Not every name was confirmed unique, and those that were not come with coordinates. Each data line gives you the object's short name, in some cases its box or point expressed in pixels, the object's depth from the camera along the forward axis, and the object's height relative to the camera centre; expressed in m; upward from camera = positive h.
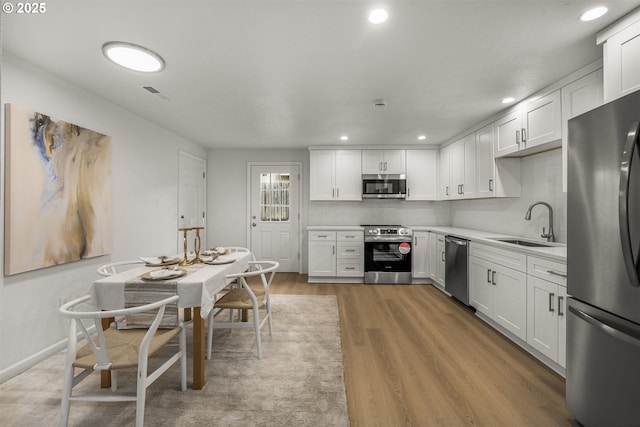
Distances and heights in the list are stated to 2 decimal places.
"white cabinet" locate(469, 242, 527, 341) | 2.52 -0.73
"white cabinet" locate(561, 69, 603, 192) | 2.14 +0.93
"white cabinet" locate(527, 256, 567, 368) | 2.07 -0.72
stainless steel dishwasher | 3.50 -0.70
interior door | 4.51 +0.33
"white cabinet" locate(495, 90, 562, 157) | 2.53 +0.86
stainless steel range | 4.70 -0.66
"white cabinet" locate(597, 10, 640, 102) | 1.66 +0.96
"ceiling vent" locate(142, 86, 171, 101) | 2.71 +1.19
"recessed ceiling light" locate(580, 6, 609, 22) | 1.62 +1.17
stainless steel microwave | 5.01 +0.48
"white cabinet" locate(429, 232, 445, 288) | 4.30 -0.68
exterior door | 5.52 +0.00
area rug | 1.68 -1.20
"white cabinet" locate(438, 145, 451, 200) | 4.70 +0.68
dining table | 1.86 -0.51
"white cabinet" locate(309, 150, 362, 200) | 5.09 +0.70
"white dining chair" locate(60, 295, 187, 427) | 1.40 -0.77
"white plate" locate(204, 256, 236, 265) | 2.43 -0.41
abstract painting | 2.08 +0.18
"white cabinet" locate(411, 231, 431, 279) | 4.73 -0.68
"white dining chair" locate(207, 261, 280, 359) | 2.31 -0.76
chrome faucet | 2.87 -0.11
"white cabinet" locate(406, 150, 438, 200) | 5.09 +0.74
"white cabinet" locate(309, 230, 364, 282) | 4.82 -0.68
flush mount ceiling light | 1.97 +1.15
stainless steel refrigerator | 1.28 -0.25
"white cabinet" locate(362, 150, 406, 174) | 5.08 +0.95
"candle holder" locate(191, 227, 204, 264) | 2.48 -0.39
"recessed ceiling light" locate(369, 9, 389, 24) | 1.62 +1.15
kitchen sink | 2.81 -0.30
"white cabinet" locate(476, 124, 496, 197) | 3.48 +0.65
